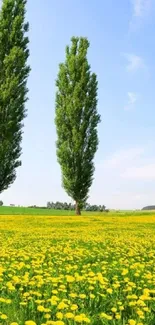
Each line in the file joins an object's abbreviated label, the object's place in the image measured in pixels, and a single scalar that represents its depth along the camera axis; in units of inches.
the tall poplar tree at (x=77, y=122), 1398.9
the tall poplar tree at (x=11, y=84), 1211.2
